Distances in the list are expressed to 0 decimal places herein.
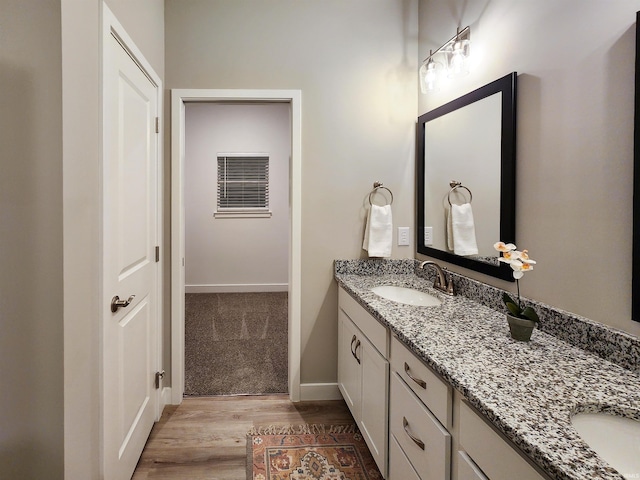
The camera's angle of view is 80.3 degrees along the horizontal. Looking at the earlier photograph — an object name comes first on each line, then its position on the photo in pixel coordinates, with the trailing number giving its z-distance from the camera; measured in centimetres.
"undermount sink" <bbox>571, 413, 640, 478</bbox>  81
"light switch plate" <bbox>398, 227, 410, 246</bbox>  255
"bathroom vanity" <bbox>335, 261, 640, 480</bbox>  77
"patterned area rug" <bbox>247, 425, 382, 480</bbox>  183
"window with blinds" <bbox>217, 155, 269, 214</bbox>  541
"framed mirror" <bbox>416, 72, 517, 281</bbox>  164
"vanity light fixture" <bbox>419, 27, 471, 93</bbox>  189
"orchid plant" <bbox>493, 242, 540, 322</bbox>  127
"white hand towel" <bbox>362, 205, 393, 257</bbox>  244
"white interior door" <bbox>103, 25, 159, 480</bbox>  149
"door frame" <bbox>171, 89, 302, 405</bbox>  239
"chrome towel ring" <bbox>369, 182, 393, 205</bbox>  251
